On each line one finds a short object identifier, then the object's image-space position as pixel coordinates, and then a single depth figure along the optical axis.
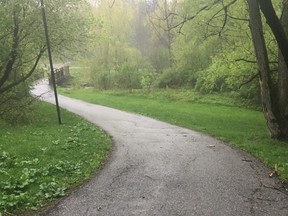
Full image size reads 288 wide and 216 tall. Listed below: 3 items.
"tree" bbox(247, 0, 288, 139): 10.02
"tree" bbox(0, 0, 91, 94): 12.72
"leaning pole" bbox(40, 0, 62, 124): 12.26
